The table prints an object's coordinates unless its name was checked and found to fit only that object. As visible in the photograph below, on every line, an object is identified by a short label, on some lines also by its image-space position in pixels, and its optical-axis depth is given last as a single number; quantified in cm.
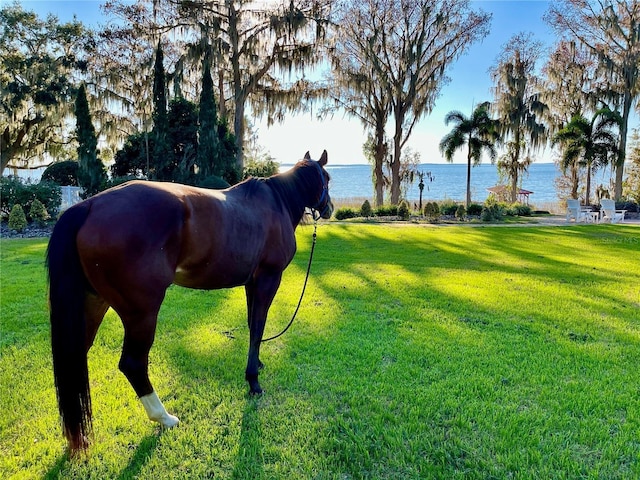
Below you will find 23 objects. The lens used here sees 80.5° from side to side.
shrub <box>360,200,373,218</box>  1540
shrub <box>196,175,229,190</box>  1132
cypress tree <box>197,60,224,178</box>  1278
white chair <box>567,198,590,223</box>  1439
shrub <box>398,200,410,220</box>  1480
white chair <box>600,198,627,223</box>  1416
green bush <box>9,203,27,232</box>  899
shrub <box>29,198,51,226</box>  966
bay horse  164
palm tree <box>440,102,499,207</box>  1867
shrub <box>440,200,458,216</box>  1611
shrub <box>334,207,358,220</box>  1536
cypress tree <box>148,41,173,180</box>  1284
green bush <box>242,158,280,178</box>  1691
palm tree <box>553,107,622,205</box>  1770
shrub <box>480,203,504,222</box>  1445
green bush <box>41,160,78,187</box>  1445
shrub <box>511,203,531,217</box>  1703
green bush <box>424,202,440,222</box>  1470
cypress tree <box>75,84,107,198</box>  1164
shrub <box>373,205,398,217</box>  1562
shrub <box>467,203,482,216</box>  1595
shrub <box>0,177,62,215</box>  992
